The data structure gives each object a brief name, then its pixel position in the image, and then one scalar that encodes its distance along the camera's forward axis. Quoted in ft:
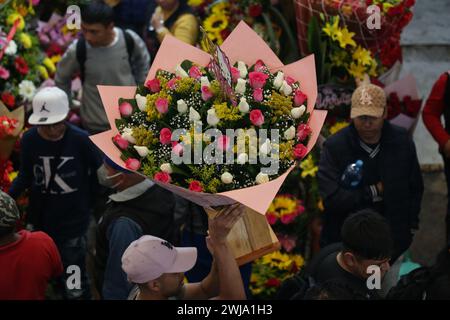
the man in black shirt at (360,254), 29.91
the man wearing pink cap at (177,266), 28.66
